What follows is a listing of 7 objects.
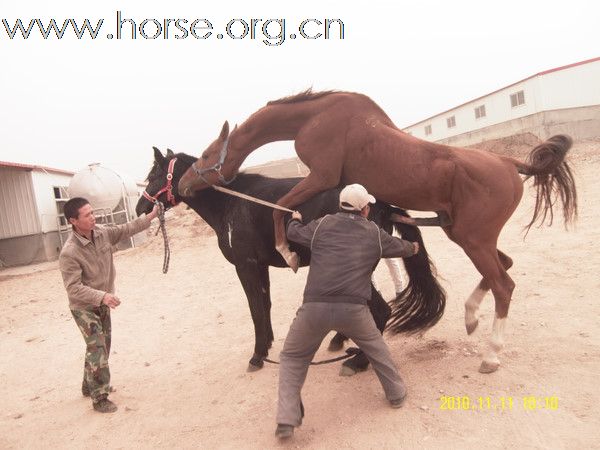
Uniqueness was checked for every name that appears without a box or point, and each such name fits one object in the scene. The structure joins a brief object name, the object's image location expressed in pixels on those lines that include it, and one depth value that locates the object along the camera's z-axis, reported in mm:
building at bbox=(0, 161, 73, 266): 17188
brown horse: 3379
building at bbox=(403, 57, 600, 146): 23406
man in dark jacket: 2969
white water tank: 17891
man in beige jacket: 3799
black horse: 3965
